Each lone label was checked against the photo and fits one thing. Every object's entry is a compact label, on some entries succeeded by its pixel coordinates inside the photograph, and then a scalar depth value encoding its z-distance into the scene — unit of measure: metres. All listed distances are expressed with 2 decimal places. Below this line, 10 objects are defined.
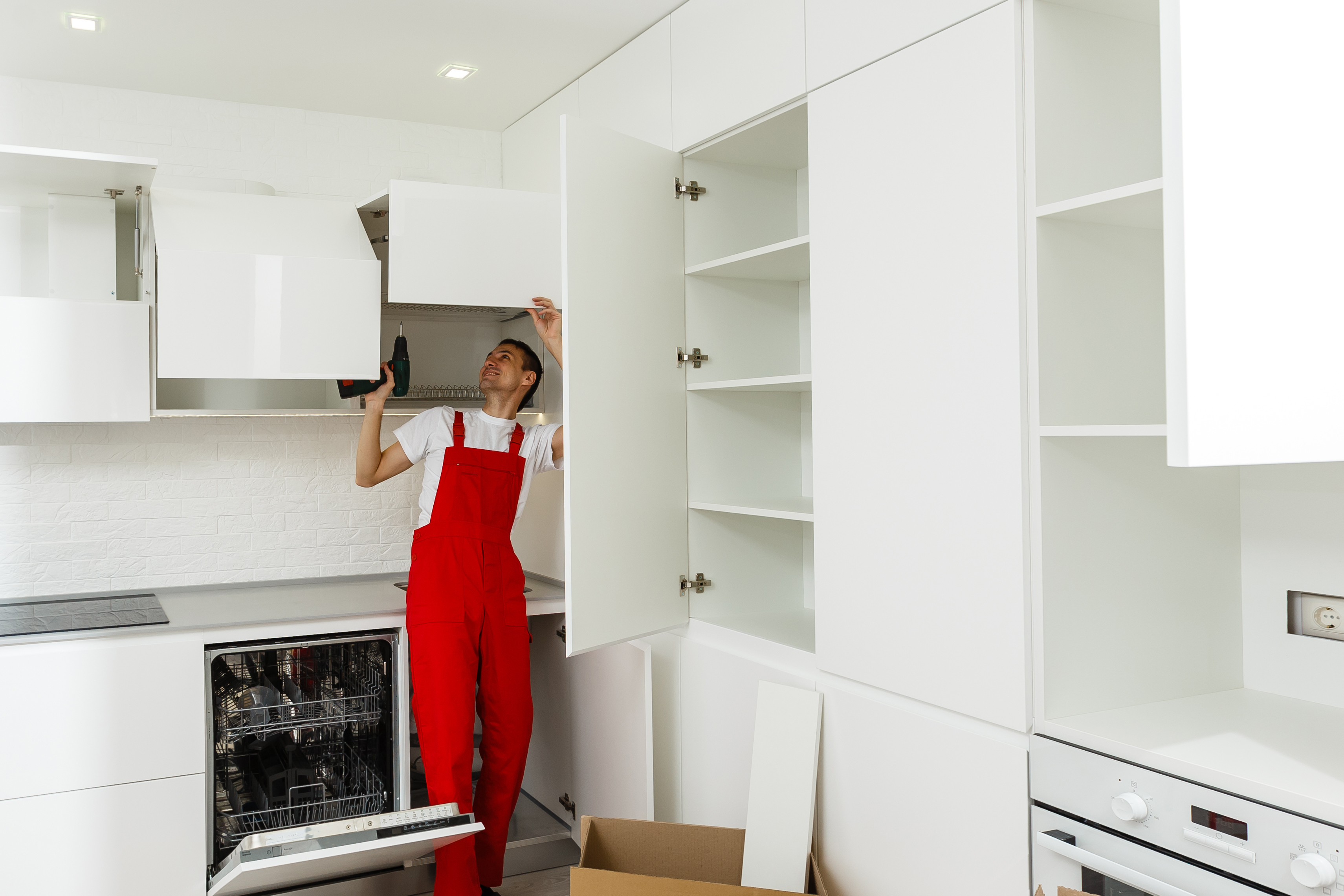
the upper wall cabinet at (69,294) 2.67
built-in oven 1.27
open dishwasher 2.82
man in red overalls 2.69
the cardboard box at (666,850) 2.21
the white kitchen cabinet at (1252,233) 1.08
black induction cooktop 2.58
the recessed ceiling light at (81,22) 2.59
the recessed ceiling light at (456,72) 3.05
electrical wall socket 1.65
